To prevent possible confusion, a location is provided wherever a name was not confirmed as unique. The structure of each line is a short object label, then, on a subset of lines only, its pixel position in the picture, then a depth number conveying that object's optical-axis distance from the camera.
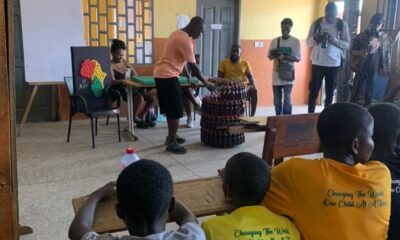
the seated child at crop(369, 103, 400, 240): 1.55
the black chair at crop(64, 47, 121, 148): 4.66
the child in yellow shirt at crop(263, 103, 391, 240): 1.32
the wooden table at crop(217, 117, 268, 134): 2.62
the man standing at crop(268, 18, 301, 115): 5.58
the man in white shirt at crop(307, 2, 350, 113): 5.13
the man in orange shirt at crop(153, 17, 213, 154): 4.16
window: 6.00
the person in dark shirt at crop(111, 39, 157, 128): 5.53
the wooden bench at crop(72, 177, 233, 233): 1.36
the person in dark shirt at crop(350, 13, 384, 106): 5.28
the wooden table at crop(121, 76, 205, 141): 4.80
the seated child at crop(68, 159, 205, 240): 1.12
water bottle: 1.92
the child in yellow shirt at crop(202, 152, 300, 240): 1.23
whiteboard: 5.13
